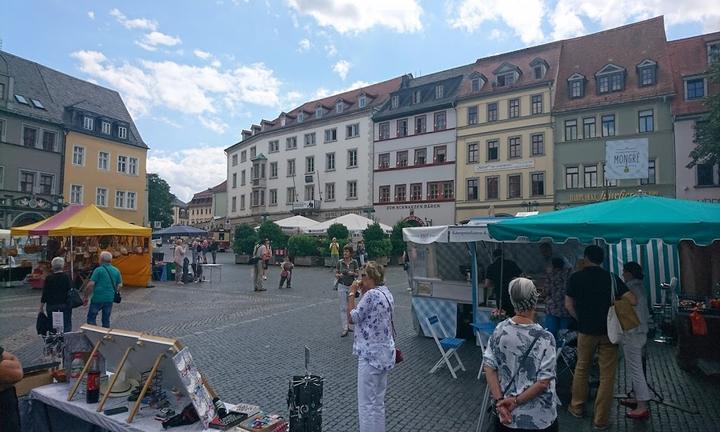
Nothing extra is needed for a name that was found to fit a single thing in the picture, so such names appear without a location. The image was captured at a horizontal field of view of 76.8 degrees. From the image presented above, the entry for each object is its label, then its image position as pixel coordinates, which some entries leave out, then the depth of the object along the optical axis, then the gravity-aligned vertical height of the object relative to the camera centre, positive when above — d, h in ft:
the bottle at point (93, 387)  12.94 -4.25
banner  98.07 +17.92
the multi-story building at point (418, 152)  128.57 +26.25
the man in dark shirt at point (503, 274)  24.56 -1.85
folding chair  22.41 -5.69
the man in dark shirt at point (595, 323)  16.65 -3.02
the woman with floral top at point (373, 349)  14.35 -3.51
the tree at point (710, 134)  69.56 +18.20
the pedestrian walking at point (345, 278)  31.58 -2.65
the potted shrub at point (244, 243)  104.63 -0.90
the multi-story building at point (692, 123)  91.61 +24.80
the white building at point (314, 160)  149.69 +28.66
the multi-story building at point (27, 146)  115.65 +24.68
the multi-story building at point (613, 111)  98.53 +29.82
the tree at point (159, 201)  234.79 +19.77
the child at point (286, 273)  60.29 -4.49
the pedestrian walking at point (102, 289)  28.55 -3.20
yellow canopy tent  53.36 +1.04
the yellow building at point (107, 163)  132.87 +23.50
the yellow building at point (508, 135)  112.68 +27.37
